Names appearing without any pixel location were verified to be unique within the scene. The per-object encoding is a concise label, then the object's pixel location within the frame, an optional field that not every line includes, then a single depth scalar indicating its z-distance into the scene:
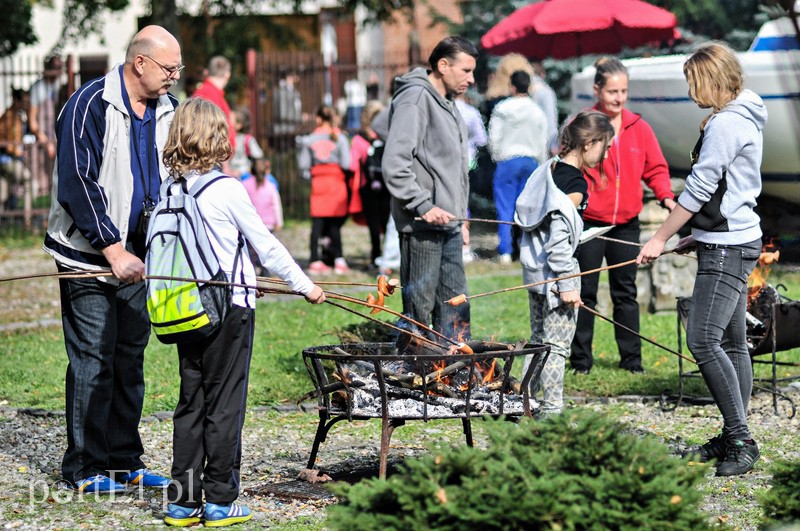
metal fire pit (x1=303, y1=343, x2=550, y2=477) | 10.09
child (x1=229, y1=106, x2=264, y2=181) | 25.94
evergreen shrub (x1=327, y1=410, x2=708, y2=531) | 6.65
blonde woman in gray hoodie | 11.26
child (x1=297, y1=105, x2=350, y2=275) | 26.59
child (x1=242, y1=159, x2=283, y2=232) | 26.06
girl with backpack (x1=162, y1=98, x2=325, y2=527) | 9.53
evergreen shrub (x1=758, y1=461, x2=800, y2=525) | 7.26
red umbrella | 28.69
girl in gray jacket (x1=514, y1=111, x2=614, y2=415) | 12.19
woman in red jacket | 15.80
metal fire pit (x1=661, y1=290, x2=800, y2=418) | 13.99
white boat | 22.17
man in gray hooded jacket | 13.18
